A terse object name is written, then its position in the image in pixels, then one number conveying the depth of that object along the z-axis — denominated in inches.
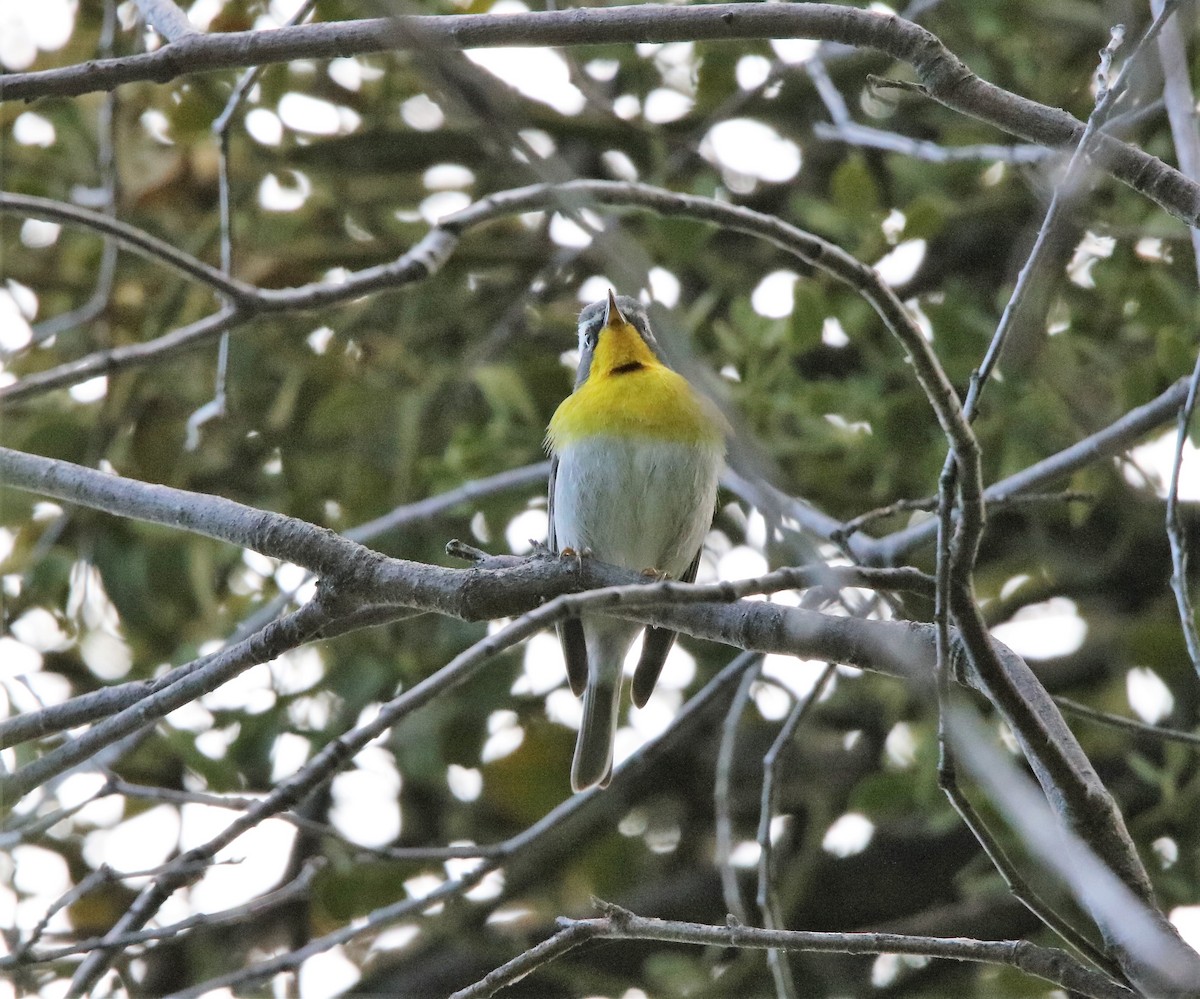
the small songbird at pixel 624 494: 273.6
